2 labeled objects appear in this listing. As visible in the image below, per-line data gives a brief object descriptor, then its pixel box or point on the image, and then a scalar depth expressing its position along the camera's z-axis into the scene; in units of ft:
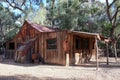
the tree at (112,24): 35.50
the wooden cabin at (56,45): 27.35
